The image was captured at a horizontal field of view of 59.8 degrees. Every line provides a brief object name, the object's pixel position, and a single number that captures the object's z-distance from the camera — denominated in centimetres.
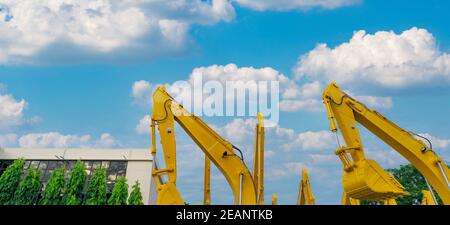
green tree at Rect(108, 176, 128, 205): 3117
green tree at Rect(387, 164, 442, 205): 3783
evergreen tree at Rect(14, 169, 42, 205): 3069
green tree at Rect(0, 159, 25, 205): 3087
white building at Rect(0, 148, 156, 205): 3766
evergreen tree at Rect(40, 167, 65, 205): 3031
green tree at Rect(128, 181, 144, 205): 3225
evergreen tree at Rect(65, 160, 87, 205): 3058
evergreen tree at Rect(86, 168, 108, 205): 3127
